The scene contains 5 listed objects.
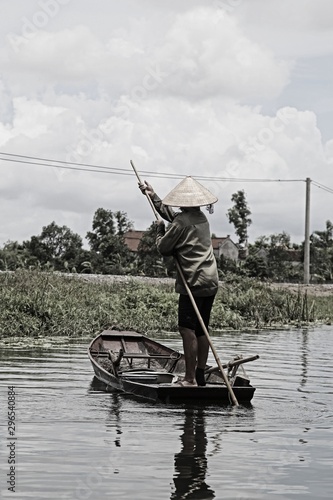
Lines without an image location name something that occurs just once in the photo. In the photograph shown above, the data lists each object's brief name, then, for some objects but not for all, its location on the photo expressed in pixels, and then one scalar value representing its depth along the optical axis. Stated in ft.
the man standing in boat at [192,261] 28.25
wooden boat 27.12
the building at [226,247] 263.90
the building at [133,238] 255.06
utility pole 130.77
